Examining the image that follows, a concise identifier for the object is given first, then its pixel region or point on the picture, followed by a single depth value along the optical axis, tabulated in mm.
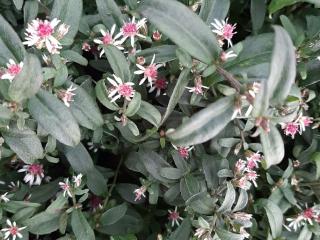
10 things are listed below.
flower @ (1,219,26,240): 138
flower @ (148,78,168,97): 143
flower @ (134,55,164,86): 131
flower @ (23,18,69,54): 117
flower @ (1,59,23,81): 113
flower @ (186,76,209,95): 127
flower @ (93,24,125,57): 131
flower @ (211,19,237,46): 135
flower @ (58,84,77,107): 122
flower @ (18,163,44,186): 155
